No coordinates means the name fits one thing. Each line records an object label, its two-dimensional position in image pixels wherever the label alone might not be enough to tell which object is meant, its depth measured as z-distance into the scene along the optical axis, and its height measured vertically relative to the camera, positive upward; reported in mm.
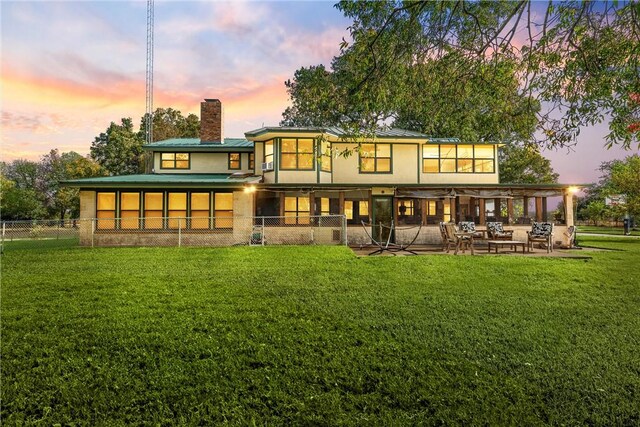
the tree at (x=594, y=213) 23739 +922
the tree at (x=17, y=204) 42375 +2133
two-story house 17562 +1777
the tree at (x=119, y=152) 41562 +8583
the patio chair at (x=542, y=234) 14938 -597
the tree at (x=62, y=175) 41188 +6082
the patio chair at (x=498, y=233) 16609 -579
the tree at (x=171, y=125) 43156 +12475
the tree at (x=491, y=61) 5781 +3057
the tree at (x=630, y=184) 21891 +2481
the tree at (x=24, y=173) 60497 +8514
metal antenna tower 27828 +13678
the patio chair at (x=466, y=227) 16984 -301
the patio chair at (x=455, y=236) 14173 -633
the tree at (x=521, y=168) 34812 +5727
